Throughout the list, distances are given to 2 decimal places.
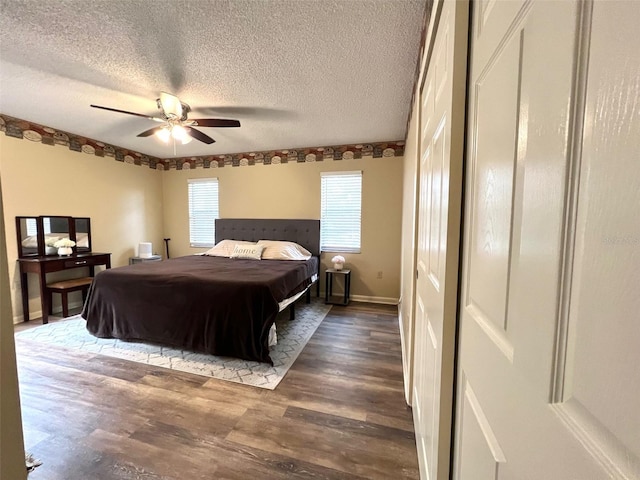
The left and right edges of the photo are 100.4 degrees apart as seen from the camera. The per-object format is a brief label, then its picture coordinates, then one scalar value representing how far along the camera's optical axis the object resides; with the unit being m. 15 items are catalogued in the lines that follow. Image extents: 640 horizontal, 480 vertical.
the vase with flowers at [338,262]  4.05
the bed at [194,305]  2.33
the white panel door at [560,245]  0.26
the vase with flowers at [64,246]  3.52
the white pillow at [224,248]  4.19
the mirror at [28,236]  3.26
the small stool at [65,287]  3.30
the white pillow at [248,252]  3.94
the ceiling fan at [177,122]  2.47
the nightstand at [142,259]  4.57
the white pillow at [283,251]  3.91
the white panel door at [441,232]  0.83
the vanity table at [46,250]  3.24
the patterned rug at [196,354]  2.22
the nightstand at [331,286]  4.04
